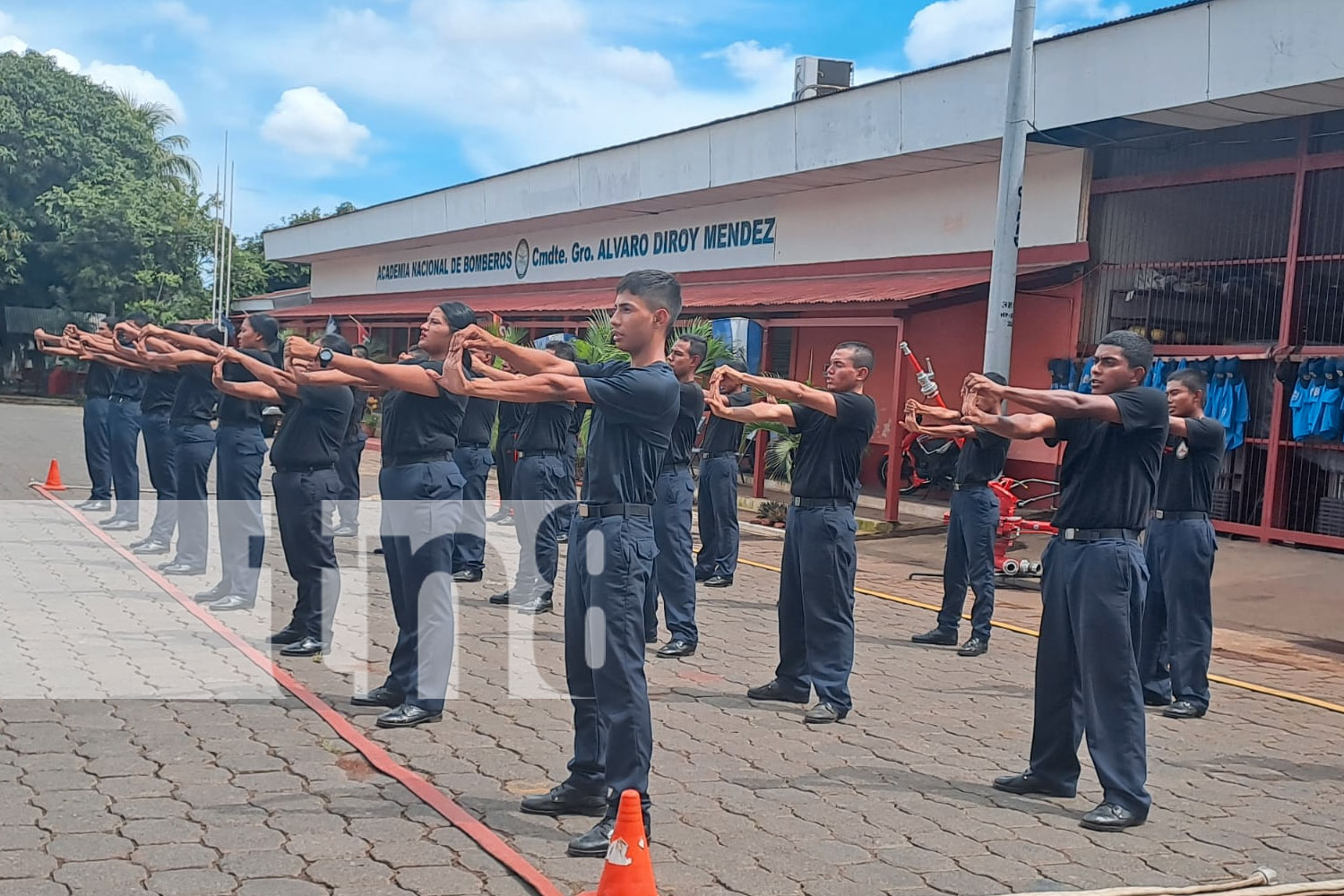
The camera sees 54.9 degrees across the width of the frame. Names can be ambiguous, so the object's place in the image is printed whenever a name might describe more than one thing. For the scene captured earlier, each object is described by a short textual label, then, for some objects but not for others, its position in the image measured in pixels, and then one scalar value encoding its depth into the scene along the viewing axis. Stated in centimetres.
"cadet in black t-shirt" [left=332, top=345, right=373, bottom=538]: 1255
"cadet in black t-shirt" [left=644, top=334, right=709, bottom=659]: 815
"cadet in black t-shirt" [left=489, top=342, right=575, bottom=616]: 964
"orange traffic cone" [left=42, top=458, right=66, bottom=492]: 1552
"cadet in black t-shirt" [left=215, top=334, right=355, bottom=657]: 770
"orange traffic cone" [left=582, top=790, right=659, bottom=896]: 393
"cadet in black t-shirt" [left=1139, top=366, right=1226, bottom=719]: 742
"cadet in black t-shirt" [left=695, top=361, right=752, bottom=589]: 1122
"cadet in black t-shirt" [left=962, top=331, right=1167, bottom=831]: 541
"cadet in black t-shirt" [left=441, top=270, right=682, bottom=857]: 482
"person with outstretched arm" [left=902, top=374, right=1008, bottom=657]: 891
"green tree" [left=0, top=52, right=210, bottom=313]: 3678
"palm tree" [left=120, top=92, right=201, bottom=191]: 4181
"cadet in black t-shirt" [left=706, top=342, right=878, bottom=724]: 683
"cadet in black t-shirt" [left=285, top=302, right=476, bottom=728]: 630
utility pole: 1140
